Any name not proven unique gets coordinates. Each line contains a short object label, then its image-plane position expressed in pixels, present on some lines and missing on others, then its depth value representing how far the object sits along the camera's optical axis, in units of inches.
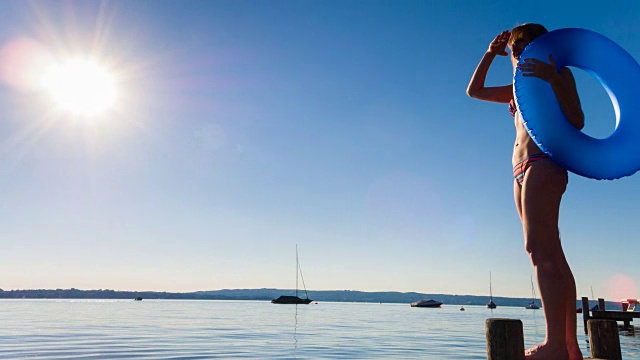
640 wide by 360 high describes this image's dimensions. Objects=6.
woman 128.3
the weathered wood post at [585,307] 1121.4
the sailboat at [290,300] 4771.2
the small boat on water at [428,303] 5349.9
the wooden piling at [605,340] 146.6
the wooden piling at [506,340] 114.7
